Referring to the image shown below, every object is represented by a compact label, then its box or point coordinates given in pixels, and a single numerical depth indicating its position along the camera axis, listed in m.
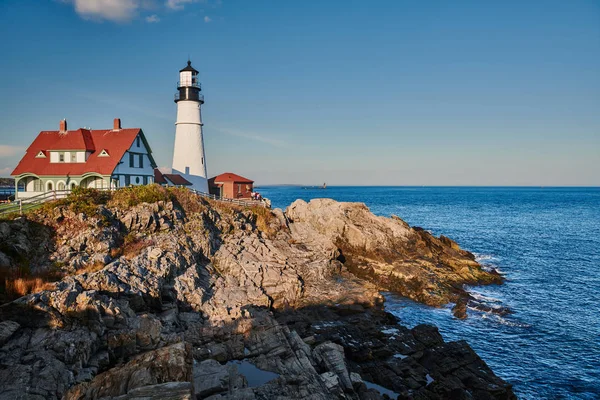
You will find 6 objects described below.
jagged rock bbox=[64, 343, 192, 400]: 9.17
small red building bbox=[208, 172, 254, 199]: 54.94
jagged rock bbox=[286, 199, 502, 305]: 31.03
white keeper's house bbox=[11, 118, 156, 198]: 37.59
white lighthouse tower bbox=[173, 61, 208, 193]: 45.81
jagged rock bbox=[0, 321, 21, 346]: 14.40
